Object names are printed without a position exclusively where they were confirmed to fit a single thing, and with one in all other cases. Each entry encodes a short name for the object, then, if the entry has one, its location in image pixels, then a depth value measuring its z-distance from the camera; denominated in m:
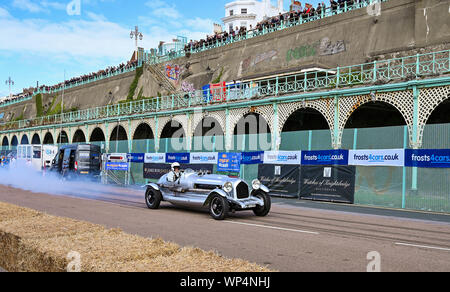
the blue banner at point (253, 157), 22.70
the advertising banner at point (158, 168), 25.96
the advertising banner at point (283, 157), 20.73
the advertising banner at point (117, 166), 31.12
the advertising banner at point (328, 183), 18.40
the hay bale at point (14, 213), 7.80
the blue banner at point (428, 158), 15.68
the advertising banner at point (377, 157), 17.00
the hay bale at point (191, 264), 4.48
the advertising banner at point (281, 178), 20.59
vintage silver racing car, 11.99
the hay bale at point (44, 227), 6.08
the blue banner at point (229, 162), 23.89
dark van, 28.38
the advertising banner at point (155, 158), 28.61
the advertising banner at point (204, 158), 25.23
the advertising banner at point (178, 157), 26.91
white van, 36.88
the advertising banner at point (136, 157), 30.33
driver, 13.90
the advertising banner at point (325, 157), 18.91
